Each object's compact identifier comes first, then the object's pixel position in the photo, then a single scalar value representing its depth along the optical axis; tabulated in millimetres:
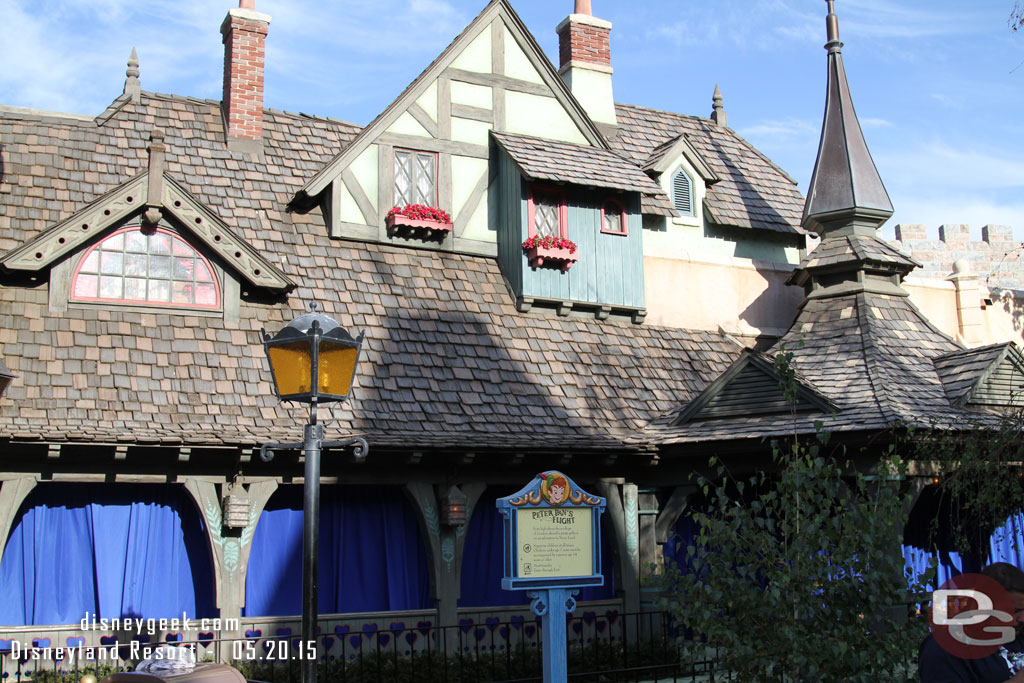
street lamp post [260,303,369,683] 7941
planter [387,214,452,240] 16078
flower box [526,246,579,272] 16141
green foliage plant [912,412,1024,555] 11469
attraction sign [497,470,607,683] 9953
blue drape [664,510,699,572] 15812
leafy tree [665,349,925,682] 8305
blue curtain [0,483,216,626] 12320
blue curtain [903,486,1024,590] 15375
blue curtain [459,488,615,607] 14500
